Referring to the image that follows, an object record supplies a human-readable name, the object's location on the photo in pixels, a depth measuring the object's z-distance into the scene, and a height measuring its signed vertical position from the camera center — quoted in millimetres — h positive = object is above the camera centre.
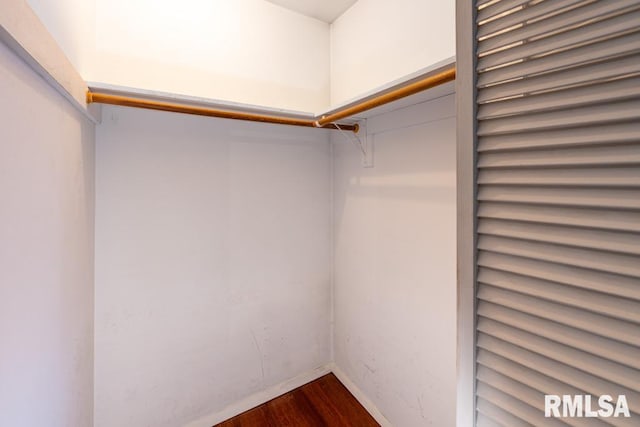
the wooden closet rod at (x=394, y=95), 1018 +496
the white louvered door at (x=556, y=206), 458 +9
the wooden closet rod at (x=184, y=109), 1235 +495
